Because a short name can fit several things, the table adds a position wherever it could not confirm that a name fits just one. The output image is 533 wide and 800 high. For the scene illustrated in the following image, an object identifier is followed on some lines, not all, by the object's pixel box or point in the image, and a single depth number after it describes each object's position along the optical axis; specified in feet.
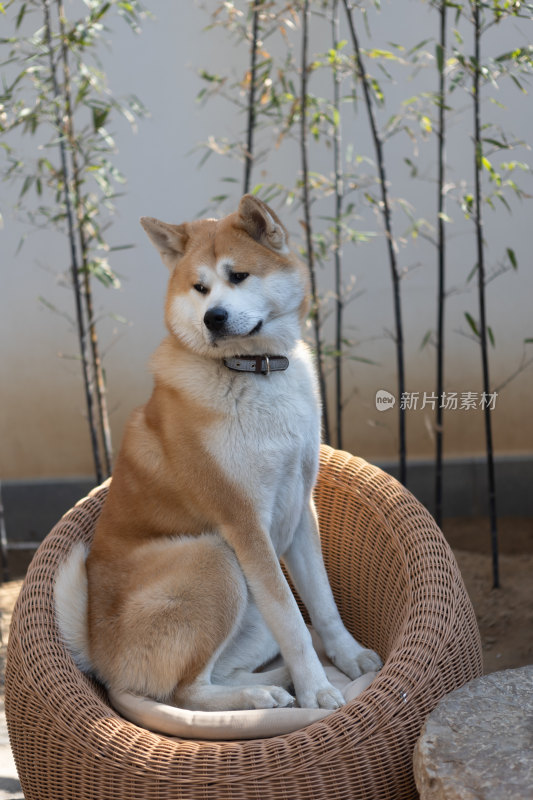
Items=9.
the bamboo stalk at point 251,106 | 9.39
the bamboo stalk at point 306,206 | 9.84
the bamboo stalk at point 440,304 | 9.61
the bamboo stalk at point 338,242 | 10.21
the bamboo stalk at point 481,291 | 8.52
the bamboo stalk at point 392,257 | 9.01
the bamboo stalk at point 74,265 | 9.19
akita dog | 5.63
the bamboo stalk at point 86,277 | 9.46
